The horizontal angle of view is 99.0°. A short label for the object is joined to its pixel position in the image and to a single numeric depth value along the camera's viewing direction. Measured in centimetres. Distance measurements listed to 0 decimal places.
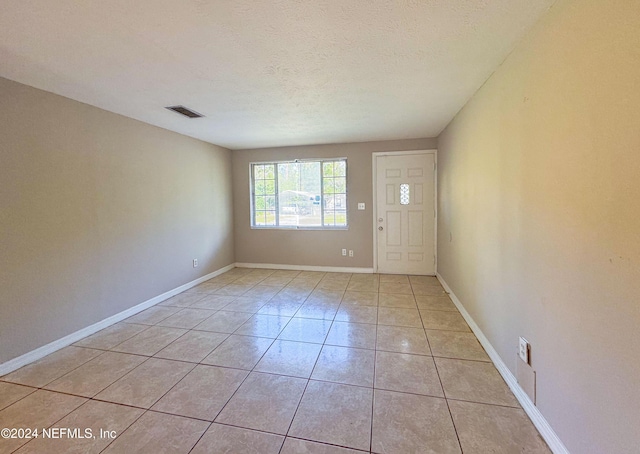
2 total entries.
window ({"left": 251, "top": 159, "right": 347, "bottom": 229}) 494
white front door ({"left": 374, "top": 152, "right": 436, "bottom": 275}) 457
